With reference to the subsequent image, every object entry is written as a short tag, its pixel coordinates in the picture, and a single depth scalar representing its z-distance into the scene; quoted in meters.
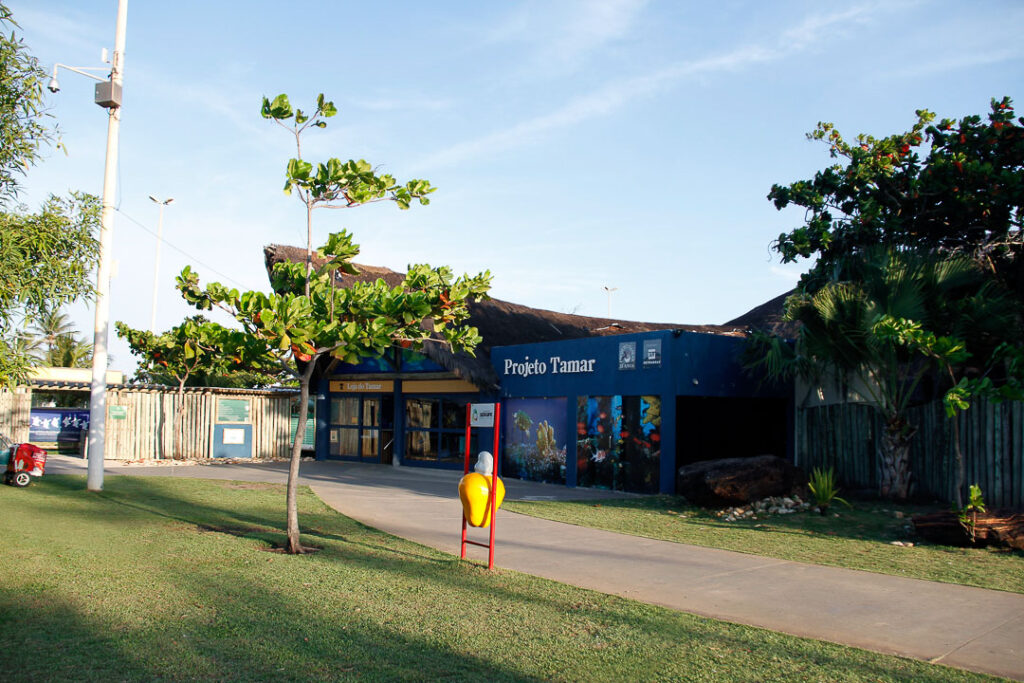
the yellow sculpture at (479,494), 8.64
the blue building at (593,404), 16.78
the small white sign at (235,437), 25.89
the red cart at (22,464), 15.27
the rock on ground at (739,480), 12.90
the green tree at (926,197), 14.58
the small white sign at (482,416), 9.01
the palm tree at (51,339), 38.56
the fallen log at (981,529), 9.52
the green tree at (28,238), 8.57
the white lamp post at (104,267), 14.16
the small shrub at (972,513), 9.66
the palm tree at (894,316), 12.50
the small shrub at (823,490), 12.66
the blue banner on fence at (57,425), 26.25
